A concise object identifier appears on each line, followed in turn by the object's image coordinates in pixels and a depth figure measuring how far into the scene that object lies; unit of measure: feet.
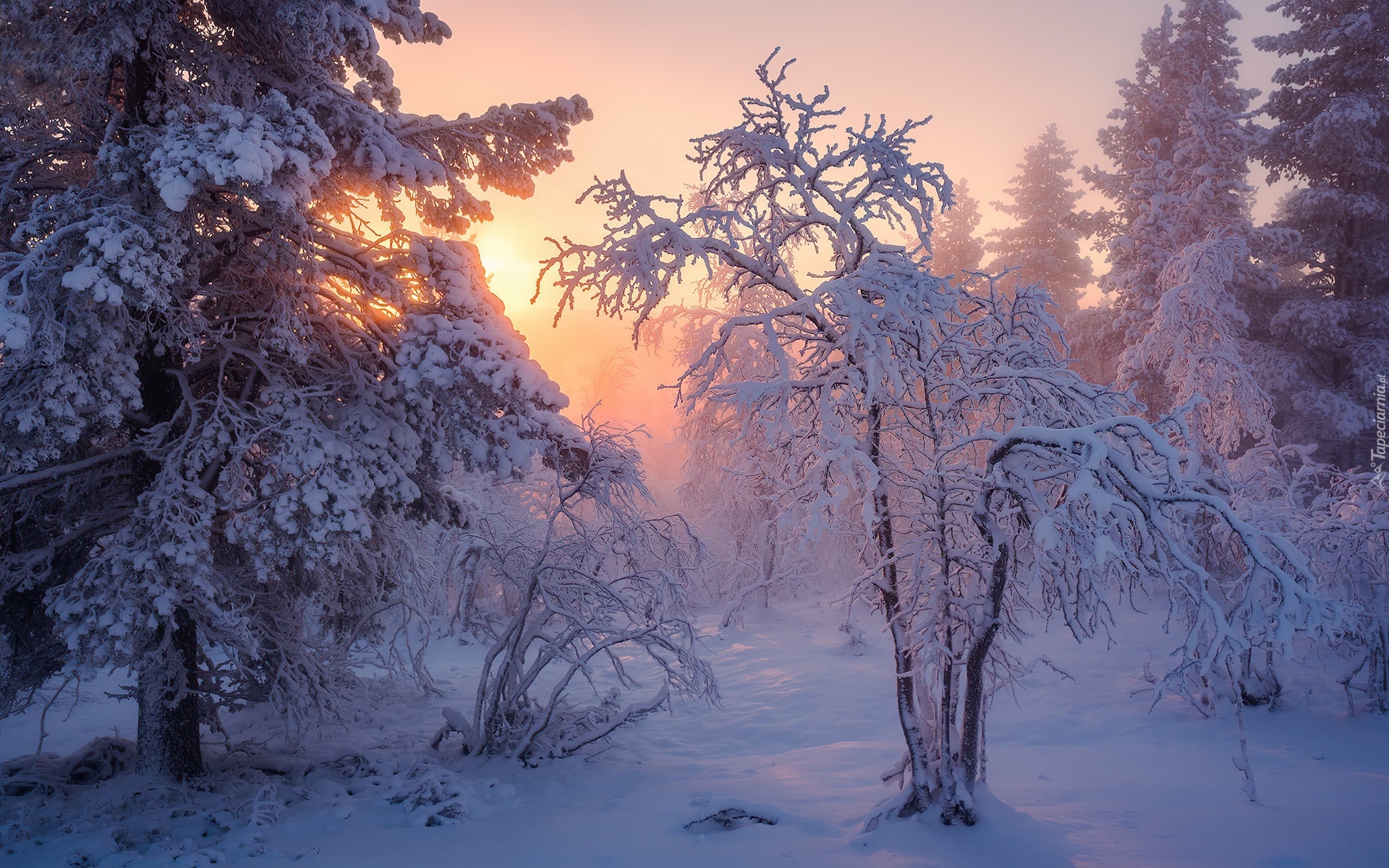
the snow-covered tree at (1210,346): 48.03
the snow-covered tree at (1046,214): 90.74
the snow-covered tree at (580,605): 27.32
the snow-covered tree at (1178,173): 54.54
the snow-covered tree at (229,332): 18.42
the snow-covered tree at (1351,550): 30.17
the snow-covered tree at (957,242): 96.89
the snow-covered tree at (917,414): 16.56
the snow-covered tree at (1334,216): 50.90
